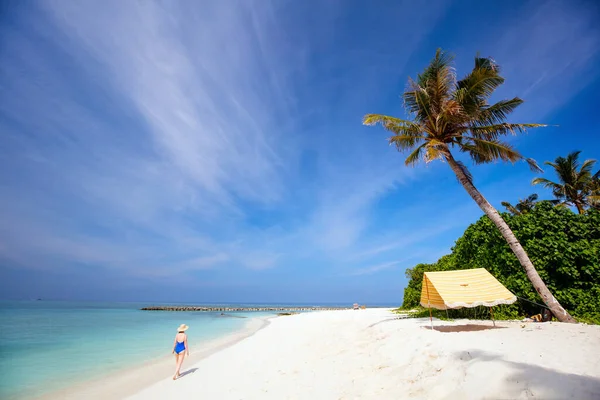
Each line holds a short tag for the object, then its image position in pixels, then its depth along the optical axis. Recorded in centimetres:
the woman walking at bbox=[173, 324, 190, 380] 881
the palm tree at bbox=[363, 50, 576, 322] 1155
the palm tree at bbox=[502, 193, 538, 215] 3231
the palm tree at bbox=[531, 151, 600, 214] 2253
